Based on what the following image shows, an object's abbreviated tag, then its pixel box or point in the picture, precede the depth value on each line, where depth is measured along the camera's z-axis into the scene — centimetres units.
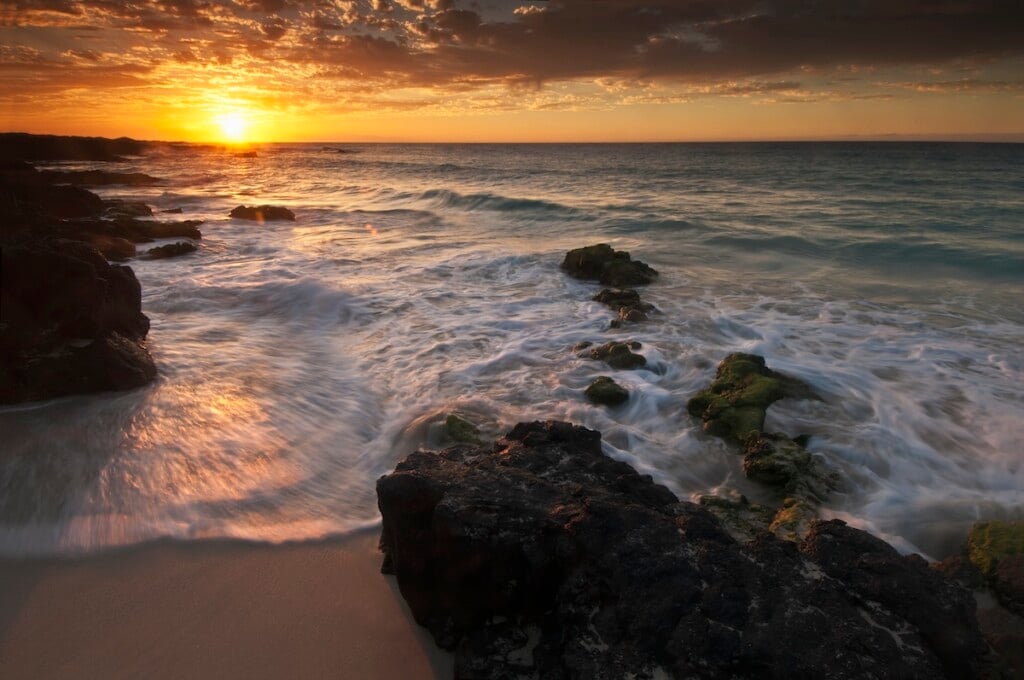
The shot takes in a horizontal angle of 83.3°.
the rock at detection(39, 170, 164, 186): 3028
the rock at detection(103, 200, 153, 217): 1859
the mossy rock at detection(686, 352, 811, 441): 553
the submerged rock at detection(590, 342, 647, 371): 717
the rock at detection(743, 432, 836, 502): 466
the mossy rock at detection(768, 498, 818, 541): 402
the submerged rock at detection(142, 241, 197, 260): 1340
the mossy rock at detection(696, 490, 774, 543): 394
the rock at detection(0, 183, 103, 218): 1709
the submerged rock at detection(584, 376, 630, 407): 625
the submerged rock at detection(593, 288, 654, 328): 909
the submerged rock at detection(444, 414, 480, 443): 538
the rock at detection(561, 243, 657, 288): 1148
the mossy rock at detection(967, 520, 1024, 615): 339
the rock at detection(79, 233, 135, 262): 1291
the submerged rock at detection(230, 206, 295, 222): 2084
